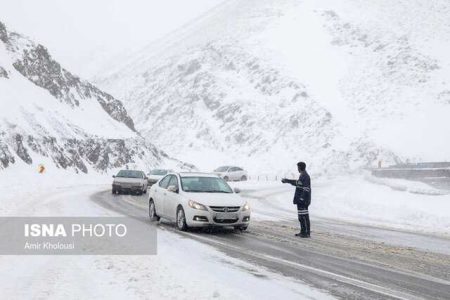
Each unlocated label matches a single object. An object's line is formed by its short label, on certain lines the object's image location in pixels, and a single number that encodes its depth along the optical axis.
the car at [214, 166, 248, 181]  48.72
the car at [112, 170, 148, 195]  27.98
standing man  12.77
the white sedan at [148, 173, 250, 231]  12.71
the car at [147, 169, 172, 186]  35.03
